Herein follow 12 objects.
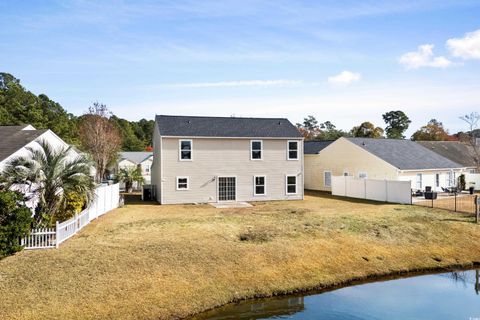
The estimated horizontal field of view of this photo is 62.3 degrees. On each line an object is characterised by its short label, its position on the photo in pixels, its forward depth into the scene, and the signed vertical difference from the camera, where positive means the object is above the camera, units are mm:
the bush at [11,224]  14805 -1852
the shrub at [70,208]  19691 -1726
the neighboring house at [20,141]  20953 +2047
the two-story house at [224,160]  30594 +919
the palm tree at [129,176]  40375 -290
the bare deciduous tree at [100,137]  46781 +4537
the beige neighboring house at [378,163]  34938 +599
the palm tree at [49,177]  17359 -131
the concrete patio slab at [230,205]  29141 -2498
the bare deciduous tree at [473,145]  44838 +2730
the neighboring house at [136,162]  55031 +1539
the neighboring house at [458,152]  44406 +1892
